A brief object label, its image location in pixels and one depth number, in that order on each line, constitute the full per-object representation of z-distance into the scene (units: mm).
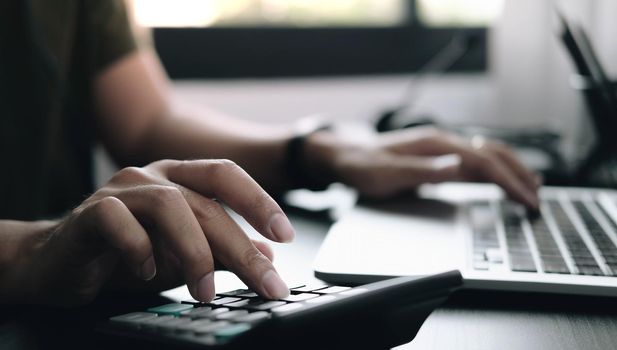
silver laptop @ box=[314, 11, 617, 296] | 496
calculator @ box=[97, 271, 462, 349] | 344
